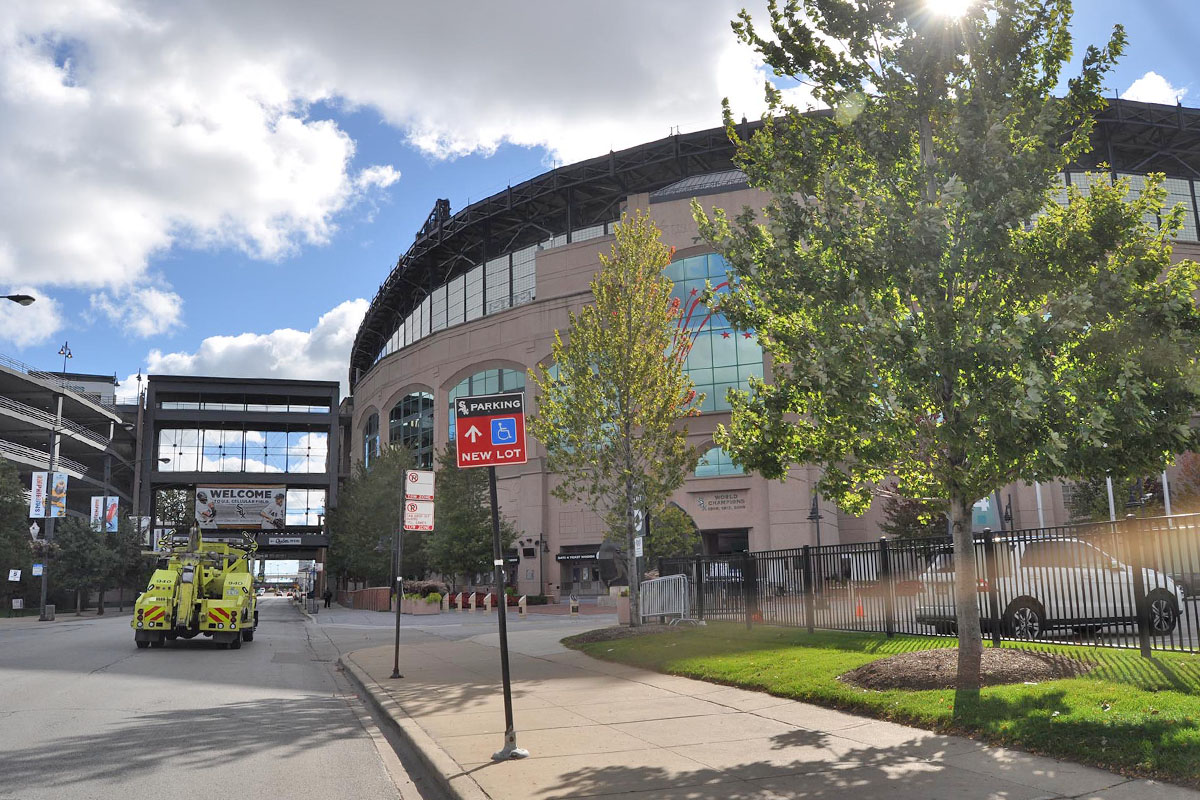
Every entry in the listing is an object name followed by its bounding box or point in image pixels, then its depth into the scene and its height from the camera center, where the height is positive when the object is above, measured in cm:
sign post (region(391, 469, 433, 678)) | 1736 +82
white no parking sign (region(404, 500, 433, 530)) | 1734 +57
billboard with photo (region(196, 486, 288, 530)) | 9219 +418
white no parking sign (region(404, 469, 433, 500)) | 1762 +113
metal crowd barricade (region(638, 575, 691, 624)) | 2130 -135
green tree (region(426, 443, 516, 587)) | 4894 +91
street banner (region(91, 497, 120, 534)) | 6028 +253
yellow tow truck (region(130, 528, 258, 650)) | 2155 -116
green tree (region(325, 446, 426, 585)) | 5656 +156
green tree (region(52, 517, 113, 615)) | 5775 -35
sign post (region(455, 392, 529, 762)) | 927 +113
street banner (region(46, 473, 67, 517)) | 5234 +325
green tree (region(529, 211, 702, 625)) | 2120 +334
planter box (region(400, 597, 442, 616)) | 4281 -294
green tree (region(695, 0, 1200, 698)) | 888 +271
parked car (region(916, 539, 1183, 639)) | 1205 -82
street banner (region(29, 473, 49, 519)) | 5306 +339
